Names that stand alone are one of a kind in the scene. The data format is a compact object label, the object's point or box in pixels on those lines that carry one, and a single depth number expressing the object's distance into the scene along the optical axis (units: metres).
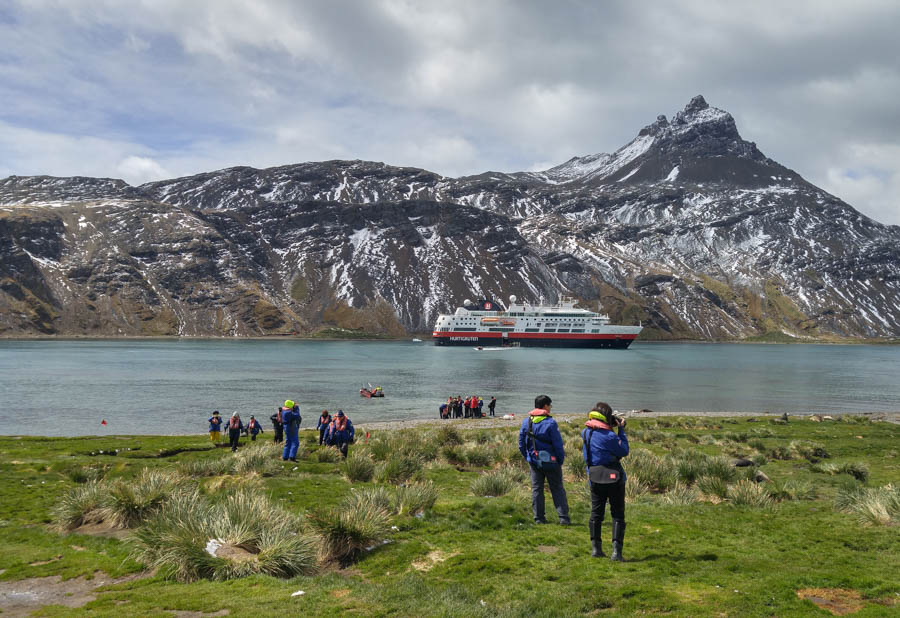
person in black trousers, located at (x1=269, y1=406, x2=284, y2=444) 20.89
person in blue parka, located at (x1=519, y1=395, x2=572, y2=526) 9.15
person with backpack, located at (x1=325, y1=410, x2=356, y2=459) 17.61
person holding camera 7.55
